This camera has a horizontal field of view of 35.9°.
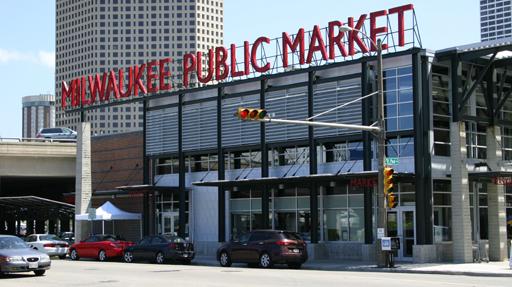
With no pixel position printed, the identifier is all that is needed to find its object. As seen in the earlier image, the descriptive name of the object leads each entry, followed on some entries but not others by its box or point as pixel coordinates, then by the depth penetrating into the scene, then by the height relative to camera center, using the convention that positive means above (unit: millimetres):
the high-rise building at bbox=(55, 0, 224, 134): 176250 +39626
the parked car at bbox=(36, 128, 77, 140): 63938 +6358
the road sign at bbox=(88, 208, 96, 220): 44531 -134
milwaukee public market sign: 35438 +7666
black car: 35688 -1779
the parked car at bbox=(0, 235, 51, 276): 25500 -1524
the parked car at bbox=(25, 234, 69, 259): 41656 -1715
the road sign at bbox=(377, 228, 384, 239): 30653 -889
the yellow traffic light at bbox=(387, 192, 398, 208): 30000 +301
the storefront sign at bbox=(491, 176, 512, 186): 33594 +1191
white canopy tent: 45416 -223
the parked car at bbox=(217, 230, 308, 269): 31281 -1562
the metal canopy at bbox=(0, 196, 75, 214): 54156 +497
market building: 33906 +2554
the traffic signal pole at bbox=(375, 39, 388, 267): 30812 +1088
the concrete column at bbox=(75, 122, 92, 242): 50219 +2176
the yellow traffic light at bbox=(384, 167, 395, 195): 30297 +1185
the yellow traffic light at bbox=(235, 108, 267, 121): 25453 +3122
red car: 39125 -1825
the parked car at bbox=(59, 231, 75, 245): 54575 -1850
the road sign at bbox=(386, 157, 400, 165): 31447 +1902
